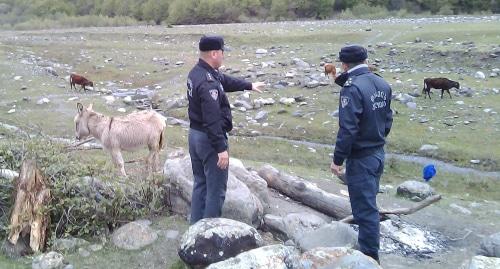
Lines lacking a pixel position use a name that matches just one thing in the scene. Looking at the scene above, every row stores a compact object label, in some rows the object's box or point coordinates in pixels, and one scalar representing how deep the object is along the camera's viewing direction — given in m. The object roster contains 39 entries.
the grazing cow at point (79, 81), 23.20
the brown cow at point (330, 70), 22.55
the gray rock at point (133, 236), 7.72
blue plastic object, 13.05
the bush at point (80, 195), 7.91
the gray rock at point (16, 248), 7.41
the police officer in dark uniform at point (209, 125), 6.64
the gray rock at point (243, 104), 19.89
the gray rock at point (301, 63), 25.70
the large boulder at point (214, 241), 6.82
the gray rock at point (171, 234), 7.90
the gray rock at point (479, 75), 22.09
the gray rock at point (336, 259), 5.86
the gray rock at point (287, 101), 19.97
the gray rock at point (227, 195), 8.09
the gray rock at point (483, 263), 5.91
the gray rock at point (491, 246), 7.62
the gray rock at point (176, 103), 20.62
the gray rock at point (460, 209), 10.56
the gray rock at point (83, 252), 7.46
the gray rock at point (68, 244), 7.50
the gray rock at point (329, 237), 7.05
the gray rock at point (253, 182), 9.03
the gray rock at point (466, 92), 20.08
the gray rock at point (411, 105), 19.12
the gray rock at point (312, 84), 21.63
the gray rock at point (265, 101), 20.20
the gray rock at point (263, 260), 6.32
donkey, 10.41
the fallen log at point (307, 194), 9.24
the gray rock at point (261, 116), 18.80
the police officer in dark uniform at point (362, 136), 6.42
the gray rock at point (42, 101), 20.92
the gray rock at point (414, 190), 11.16
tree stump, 7.50
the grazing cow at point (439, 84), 19.73
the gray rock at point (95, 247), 7.61
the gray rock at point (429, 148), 15.91
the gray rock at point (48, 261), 7.02
